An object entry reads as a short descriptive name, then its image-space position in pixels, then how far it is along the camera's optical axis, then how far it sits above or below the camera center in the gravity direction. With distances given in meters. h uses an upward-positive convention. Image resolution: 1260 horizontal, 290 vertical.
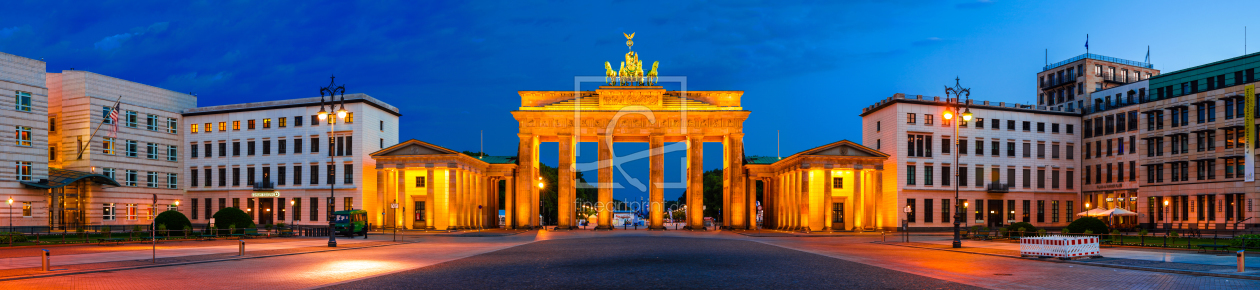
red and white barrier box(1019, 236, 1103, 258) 29.02 -3.45
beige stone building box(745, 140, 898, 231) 70.81 -3.36
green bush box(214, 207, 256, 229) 50.03 -4.16
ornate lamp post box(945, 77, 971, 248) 38.59 -3.36
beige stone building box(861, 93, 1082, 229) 75.56 -0.75
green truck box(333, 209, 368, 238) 55.75 -5.04
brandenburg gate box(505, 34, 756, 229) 77.56 +2.44
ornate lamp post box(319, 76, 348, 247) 39.00 -2.65
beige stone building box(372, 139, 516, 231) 72.25 -2.95
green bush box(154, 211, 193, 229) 46.97 -3.91
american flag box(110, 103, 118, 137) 65.44 +2.68
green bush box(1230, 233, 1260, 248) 33.94 -3.76
